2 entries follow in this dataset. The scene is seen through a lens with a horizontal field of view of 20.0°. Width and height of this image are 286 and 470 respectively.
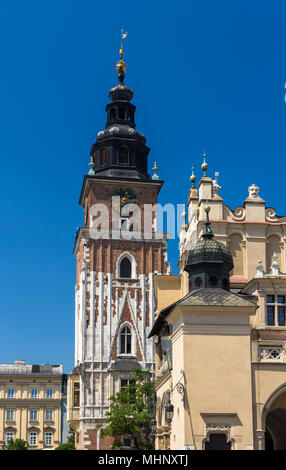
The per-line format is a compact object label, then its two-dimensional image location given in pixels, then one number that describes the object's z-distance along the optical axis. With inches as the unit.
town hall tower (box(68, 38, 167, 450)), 2642.7
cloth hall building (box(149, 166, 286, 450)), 1202.0
